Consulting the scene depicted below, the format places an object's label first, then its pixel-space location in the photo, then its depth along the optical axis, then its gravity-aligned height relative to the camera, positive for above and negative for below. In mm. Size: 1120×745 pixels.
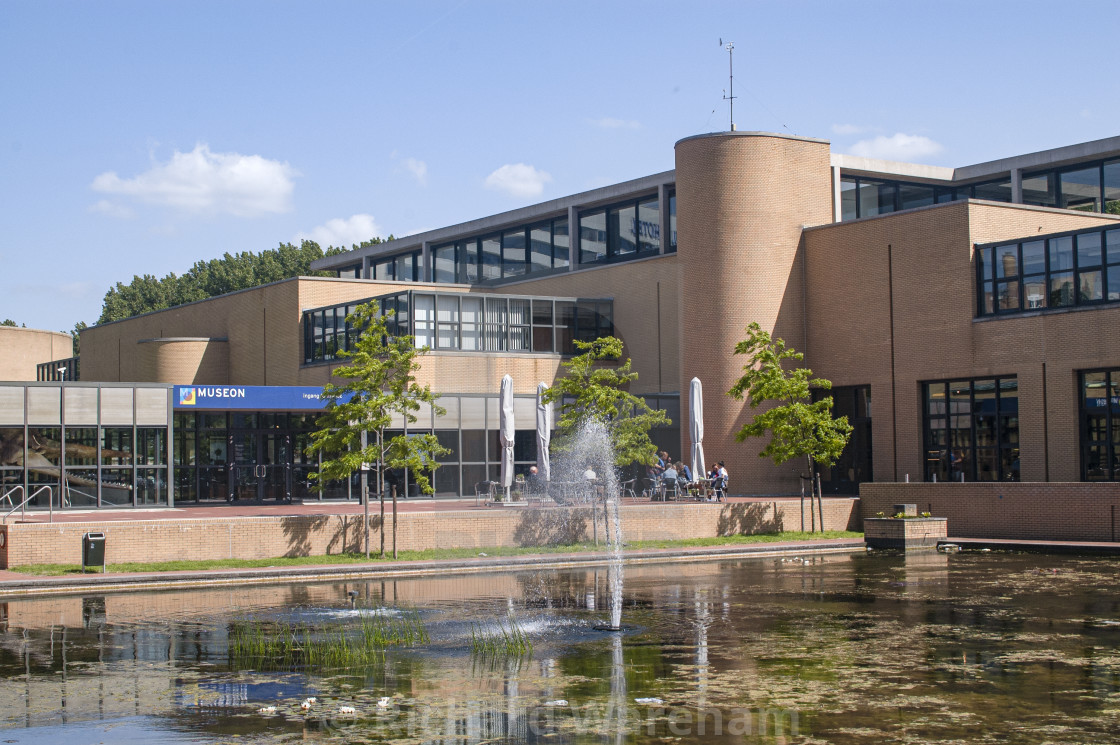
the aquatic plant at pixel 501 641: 14102 -2449
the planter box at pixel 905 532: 31375 -2552
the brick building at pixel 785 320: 35875 +4169
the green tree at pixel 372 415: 26938 +658
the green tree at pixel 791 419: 33344 +503
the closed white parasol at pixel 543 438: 33938 +95
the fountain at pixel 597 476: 30672 -1019
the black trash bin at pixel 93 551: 23266 -1990
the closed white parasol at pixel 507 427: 34531 +432
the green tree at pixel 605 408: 32062 +887
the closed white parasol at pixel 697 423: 36312 +493
